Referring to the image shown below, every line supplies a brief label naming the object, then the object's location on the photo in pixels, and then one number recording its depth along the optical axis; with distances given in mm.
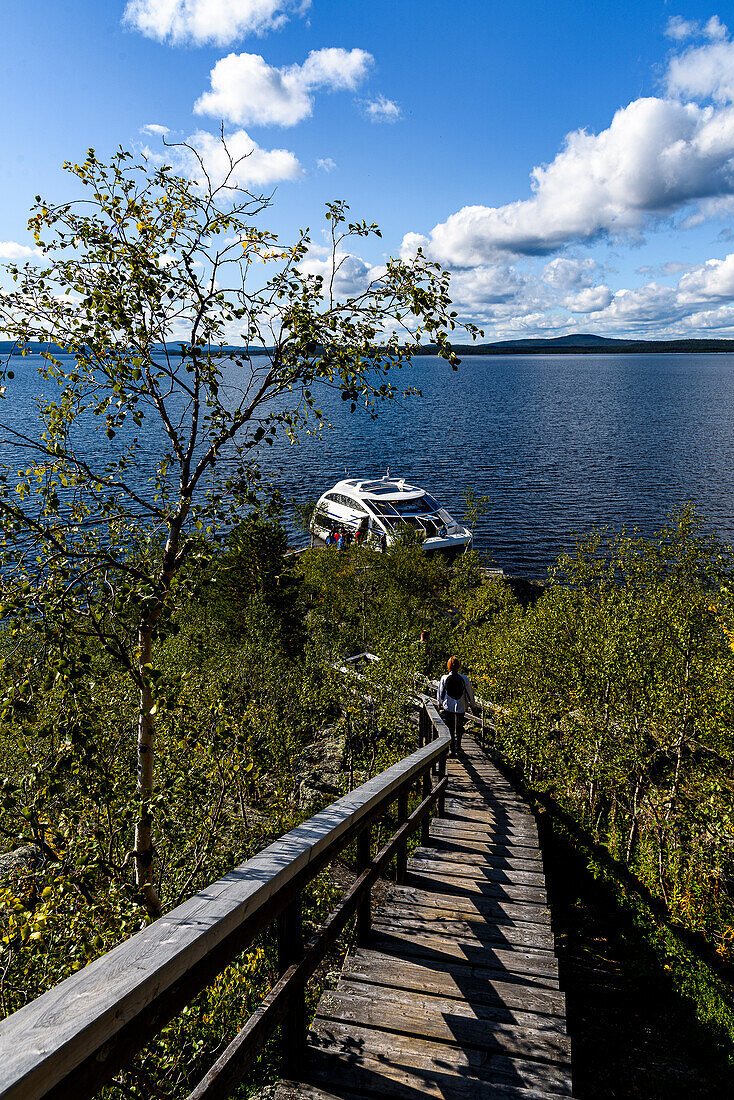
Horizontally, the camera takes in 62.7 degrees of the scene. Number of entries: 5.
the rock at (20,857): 9109
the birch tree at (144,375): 4633
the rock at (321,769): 12914
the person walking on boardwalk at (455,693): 10398
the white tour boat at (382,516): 29453
